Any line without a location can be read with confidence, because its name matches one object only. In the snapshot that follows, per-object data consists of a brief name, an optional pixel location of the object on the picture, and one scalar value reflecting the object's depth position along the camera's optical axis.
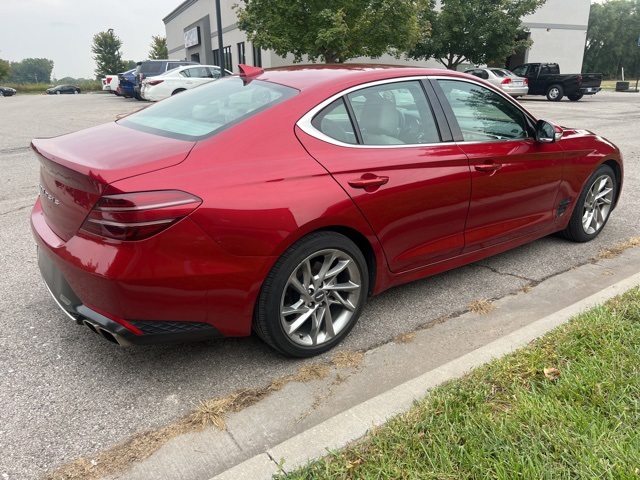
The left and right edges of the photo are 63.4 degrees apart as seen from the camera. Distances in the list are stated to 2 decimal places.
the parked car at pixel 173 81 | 18.62
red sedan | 2.36
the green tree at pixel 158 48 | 67.63
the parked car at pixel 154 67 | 22.89
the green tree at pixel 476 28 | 28.25
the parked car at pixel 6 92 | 58.56
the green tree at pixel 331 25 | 19.25
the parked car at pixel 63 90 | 60.97
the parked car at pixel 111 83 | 33.58
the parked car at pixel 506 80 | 23.09
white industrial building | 32.03
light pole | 18.33
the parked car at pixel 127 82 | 27.12
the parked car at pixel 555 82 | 23.67
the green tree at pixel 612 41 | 75.44
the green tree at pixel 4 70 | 82.06
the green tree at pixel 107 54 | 71.88
